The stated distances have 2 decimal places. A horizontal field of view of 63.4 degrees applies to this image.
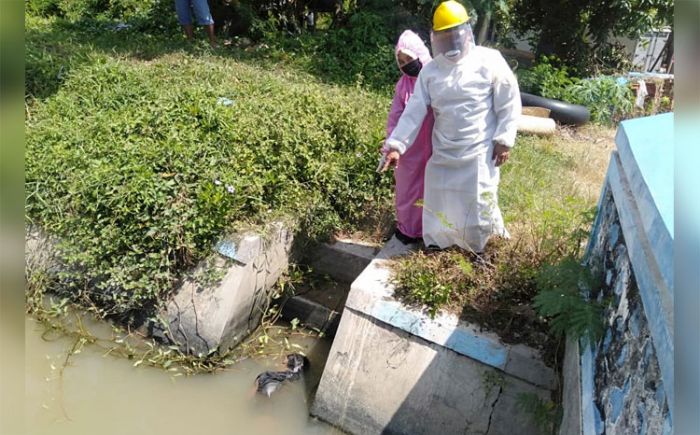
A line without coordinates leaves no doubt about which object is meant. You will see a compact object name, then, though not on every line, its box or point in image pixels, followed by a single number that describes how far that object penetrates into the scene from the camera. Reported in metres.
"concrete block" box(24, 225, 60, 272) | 4.09
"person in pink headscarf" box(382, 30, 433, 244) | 3.64
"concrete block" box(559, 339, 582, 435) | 2.36
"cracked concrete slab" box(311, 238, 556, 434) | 3.00
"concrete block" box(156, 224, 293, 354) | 3.74
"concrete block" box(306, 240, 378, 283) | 4.28
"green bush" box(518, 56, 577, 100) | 7.82
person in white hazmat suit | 3.22
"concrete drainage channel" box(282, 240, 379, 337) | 4.19
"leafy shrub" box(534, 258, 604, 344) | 2.38
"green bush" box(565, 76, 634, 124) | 7.69
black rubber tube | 7.14
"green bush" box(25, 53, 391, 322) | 3.83
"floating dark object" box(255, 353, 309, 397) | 3.60
